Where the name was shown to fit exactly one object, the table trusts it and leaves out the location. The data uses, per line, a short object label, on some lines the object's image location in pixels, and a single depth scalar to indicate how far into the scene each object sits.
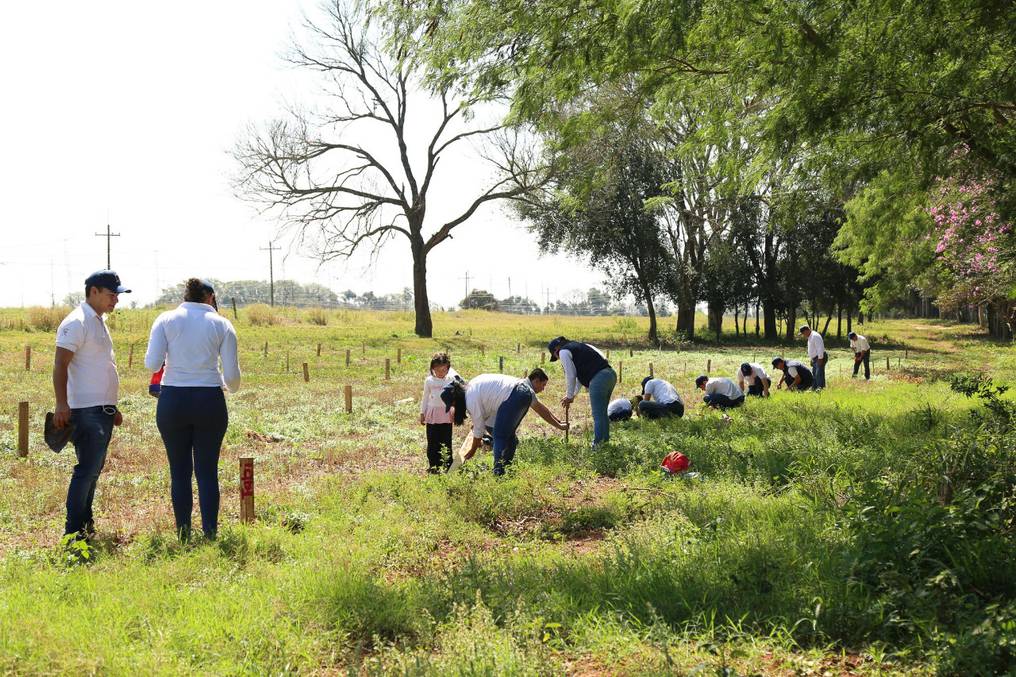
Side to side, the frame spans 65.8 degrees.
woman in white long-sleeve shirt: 5.73
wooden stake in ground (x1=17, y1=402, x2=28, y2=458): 10.07
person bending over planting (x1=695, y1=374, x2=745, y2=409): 14.06
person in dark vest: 9.95
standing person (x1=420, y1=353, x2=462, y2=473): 8.81
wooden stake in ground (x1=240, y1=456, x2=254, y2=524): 6.62
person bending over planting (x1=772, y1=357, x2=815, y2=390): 17.50
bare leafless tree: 38.62
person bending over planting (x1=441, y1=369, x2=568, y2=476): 8.30
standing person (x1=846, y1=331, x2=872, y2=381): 21.16
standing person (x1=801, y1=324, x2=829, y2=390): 17.39
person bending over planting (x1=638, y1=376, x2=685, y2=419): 13.10
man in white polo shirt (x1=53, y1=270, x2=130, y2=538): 5.77
